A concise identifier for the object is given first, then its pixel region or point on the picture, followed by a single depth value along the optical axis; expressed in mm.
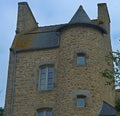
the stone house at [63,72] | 26094
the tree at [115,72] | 18395
